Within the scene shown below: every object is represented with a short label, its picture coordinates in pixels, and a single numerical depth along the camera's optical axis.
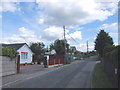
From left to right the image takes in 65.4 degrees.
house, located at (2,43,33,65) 18.70
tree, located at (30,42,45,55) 30.71
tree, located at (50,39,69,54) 37.58
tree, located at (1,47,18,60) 9.33
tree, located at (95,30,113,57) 19.86
